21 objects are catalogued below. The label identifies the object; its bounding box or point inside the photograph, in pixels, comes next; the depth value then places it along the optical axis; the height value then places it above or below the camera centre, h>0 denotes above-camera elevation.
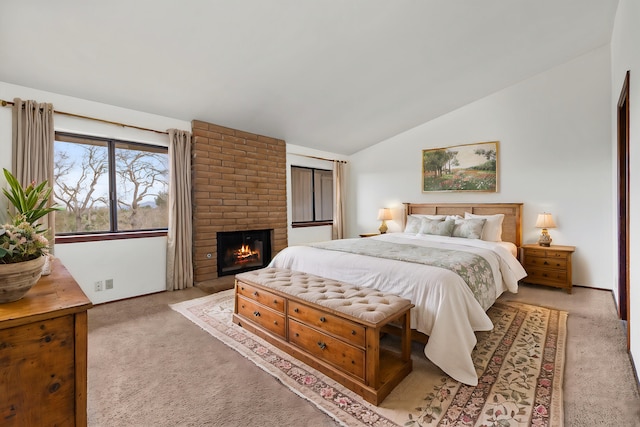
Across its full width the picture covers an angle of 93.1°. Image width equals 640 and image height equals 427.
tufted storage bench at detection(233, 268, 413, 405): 1.82 -0.82
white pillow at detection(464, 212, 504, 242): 4.20 -0.30
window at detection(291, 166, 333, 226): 5.86 +0.28
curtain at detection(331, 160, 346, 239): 6.36 +0.11
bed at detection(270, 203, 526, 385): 2.06 -0.52
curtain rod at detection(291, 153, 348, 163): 5.74 +1.03
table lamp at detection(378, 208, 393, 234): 5.65 -0.14
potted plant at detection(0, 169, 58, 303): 1.06 -0.17
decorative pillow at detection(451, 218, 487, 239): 4.12 -0.28
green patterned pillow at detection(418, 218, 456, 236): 4.32 -0.27
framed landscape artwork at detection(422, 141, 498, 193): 4.66 +0.65
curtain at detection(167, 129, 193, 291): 3.94 -0.05
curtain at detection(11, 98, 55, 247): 2.89 +0.66
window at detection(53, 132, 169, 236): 3.33 +0.32
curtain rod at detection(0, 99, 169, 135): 2.86 +1.04
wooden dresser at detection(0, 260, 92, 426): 1.01 -0.52
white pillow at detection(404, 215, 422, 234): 4.75 -0.26
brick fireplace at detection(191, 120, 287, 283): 4.21 +0.34
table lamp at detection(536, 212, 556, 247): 4.04 -0.24
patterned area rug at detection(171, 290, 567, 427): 1.64 -1.12
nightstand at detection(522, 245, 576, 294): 3.82 -0.75
